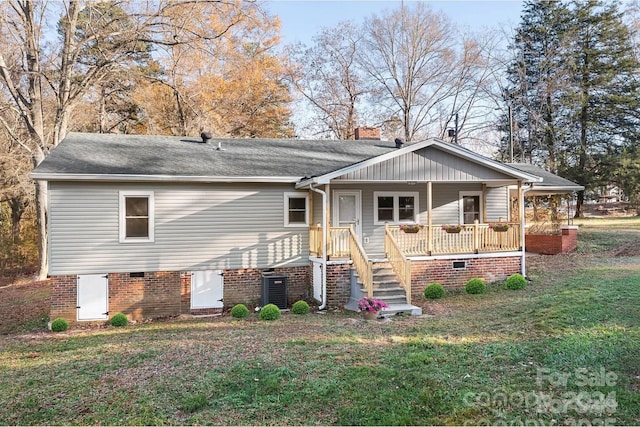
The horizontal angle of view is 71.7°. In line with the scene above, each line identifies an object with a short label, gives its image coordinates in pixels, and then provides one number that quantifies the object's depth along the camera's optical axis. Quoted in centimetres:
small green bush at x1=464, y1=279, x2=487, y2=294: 1144
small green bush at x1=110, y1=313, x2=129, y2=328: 1056
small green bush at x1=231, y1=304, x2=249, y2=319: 1044
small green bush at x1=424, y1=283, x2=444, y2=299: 1124
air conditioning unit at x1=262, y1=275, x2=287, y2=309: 1145
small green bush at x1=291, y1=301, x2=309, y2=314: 1068
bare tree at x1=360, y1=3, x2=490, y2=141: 2925
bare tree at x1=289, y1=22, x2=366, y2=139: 3042
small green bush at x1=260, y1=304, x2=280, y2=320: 1000
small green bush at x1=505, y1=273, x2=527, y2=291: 1147
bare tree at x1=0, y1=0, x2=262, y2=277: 1756
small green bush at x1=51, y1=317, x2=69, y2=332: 1026
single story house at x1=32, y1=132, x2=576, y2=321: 1080
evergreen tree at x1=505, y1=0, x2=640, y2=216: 2805
